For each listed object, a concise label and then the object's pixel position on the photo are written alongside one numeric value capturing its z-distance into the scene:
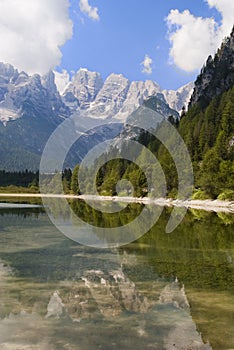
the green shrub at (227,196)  82.56
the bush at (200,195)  93.50
